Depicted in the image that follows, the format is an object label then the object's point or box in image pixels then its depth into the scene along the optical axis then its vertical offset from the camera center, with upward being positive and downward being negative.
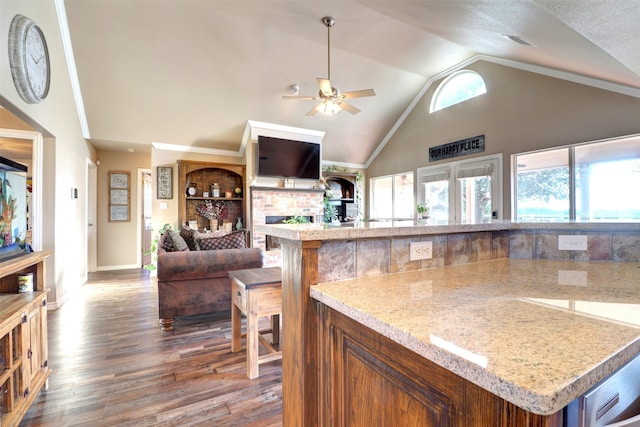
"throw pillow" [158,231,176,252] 3.26 -0.31
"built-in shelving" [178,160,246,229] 5.34 +0.58
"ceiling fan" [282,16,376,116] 3.27 +1.37
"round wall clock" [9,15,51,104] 2.40 +1.43
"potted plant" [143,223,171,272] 4.89 -0.52
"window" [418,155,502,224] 4.66 +0.44
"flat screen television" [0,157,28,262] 1.71 +0.05
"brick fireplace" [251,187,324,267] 5.26 +0.19
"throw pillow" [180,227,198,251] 3.64 -0.28
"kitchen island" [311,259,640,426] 0.46 -0.24
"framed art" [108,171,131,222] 5.81 +0.41
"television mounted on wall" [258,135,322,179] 5.25 +1.07
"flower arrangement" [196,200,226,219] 5.57 +0.13
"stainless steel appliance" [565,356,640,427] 0.46 -0.33
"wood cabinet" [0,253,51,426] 1.46 -0.68
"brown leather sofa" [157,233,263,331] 2.79 -0.63
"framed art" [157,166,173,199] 5.27 +0.62
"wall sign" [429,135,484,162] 4.85 +1.16
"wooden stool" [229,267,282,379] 2.06 -0.64
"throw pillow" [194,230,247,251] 3.38 -0.31
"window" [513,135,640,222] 3.38 +0.41
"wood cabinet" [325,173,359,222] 6.94 +0.50
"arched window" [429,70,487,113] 4.91 +2.21
